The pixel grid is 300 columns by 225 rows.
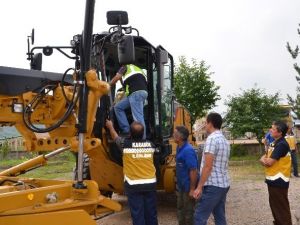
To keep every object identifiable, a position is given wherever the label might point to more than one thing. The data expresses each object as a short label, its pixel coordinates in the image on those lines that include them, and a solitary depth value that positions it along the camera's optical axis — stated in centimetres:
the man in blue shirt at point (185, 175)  450
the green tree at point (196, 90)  1733
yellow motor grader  332
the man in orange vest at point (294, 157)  997
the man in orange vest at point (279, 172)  470
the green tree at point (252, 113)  1560
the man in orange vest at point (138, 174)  429
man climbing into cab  482
